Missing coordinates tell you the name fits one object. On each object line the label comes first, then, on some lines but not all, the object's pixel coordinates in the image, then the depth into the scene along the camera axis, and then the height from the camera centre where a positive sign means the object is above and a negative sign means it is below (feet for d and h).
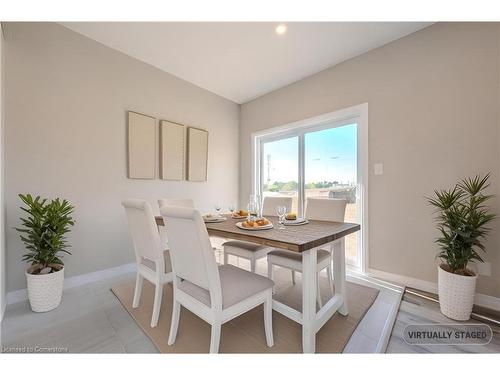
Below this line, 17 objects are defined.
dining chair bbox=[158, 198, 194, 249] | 6.65 -0.58
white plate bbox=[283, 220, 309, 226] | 5.57 -0.99
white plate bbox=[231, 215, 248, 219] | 6.88 -1.03
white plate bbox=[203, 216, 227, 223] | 6.18 -1.02
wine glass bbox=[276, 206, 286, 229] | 5.63 -0.71
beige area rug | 4.29 -3.40
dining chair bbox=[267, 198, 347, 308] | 5.57 -1.91
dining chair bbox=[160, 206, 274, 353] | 3.56 -1.98
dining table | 3.89 -1.25
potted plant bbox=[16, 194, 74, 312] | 5.44 -1.87
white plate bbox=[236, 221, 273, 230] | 4.86 -0.99
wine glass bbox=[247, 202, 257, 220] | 6.26 -0.71
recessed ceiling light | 6.73 +5.30
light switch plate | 7.65 +0.65
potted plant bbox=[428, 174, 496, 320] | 5.12 -1.71
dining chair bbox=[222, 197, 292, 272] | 6.63 -2.05
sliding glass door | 8.80 +1.03
